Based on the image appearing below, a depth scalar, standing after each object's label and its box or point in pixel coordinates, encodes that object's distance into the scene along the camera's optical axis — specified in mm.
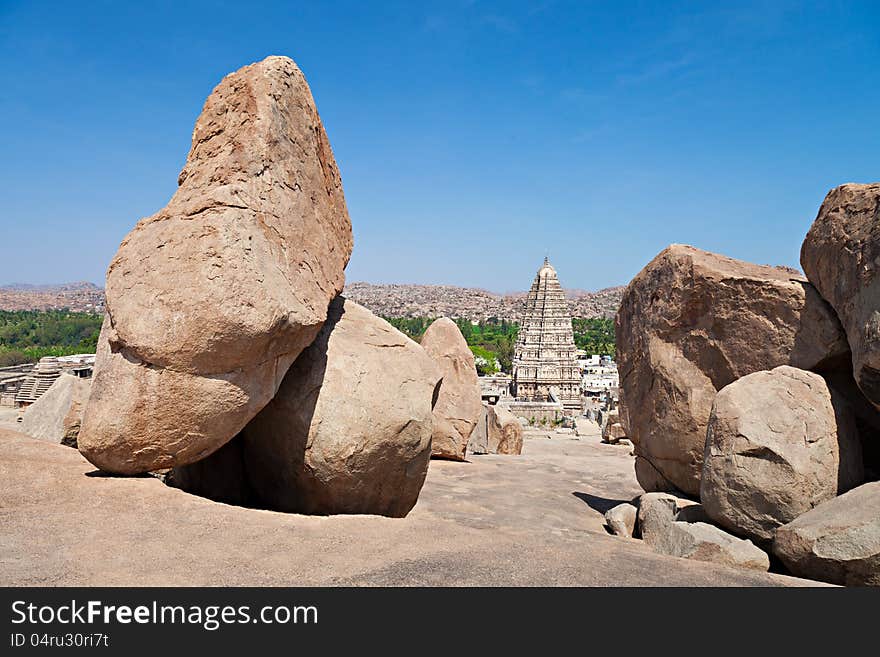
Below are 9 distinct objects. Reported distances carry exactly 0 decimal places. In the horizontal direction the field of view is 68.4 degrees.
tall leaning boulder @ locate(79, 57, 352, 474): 4555
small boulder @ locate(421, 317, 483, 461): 12141
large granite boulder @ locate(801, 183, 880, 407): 4939
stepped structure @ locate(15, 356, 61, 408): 21016
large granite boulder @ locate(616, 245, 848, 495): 5996
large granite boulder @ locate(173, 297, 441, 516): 5422
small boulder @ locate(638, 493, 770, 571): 4703
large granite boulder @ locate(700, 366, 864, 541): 4988
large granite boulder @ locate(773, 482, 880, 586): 4020
